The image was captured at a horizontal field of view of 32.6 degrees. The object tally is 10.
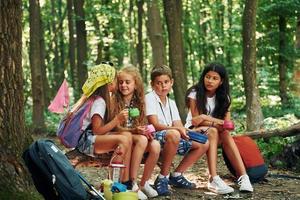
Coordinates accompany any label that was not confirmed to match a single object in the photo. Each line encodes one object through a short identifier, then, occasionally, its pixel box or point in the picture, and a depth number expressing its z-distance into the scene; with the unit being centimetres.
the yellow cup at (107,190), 460
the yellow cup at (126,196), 445
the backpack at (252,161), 642
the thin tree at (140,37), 2178
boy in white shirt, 562
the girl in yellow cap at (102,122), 515
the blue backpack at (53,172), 418
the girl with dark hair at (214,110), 604
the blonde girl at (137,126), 532
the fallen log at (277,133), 777
